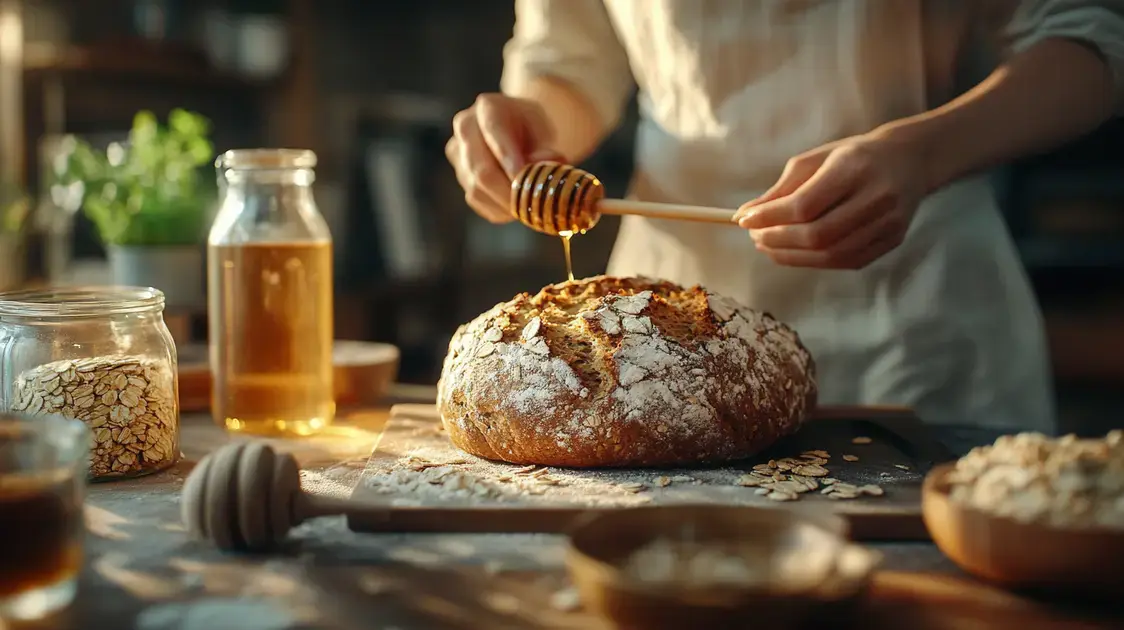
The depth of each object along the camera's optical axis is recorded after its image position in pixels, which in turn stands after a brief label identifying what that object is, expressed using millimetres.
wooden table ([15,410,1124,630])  737
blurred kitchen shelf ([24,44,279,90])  2729
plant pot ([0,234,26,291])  2736
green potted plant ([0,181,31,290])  2684
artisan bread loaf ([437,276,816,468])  1063
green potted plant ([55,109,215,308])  1800
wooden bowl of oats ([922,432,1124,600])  715
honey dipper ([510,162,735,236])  1223
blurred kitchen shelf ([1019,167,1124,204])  2803
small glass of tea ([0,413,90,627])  712
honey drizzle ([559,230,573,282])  1249
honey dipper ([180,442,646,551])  845
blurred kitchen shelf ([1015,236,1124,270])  2789
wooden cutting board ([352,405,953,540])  922
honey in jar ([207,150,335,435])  1272
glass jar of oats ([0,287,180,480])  1050
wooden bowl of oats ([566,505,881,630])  651
